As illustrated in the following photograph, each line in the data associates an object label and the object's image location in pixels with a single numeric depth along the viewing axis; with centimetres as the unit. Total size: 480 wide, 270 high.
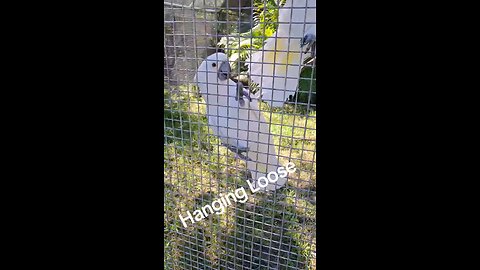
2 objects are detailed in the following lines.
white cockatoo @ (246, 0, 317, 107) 63
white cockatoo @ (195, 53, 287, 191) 79
